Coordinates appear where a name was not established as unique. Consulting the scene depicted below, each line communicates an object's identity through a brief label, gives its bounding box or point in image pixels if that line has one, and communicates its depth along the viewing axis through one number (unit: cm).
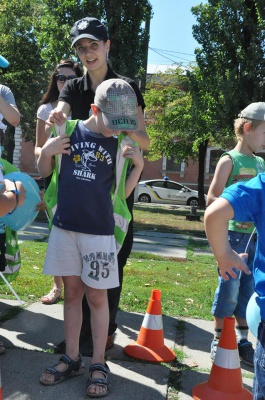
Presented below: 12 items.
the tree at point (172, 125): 2731
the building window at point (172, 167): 4278
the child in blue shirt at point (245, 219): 201
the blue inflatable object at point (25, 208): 366
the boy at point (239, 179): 365
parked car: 3269
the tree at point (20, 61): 2611
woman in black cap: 336
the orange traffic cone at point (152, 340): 357
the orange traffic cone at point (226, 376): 302
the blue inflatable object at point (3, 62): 311
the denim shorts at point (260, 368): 205
